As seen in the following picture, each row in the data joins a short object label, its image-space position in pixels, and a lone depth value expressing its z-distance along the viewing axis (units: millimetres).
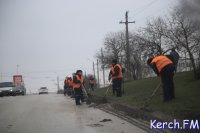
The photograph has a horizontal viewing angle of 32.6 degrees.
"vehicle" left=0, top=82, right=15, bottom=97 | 40938
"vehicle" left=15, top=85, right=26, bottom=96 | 44825
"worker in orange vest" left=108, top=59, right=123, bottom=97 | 17078
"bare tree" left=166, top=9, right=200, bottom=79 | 22878
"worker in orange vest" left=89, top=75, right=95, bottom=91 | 32906
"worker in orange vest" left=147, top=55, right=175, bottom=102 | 11426
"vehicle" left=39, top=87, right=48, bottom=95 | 57669
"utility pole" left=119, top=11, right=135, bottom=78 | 33622
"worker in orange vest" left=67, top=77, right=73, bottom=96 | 29711
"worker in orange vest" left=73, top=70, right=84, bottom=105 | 17769
